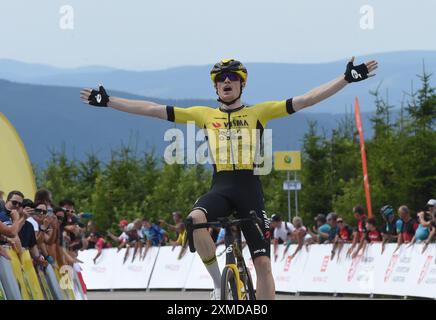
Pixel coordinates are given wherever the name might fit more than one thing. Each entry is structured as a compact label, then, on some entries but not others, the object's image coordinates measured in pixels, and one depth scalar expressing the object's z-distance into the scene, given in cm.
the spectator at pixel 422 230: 1978
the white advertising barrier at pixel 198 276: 2683
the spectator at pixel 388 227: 2141
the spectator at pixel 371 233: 2200
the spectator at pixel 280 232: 2525
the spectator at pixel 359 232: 2214
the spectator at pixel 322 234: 2464
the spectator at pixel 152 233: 2952
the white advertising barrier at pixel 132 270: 2912
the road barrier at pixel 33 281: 1108
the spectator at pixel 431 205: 1919
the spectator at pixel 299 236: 2427
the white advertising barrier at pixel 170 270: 2819
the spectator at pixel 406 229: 2083
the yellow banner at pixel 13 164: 1989
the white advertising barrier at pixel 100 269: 2995
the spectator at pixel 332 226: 2383
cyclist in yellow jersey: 927
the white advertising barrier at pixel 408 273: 1959
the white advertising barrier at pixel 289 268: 2438
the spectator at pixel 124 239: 3003
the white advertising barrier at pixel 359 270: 2172
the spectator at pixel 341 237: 2297
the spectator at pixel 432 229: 1917
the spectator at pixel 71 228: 1529
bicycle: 862
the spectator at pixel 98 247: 3027
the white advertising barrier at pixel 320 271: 2303
